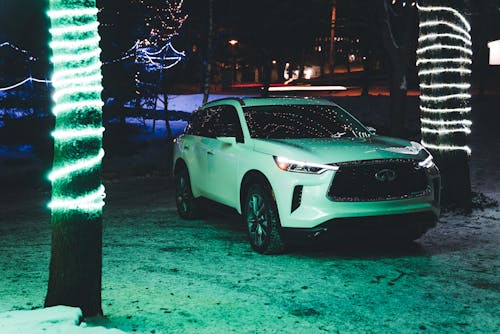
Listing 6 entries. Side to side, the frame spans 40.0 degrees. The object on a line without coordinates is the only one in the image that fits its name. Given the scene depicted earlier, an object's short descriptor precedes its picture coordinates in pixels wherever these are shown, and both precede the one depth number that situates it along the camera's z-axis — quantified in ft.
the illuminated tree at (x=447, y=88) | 33.81
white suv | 24.17
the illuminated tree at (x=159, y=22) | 86.99
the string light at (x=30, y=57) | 77.05
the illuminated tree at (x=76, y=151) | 17.92
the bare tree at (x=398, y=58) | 70.33
